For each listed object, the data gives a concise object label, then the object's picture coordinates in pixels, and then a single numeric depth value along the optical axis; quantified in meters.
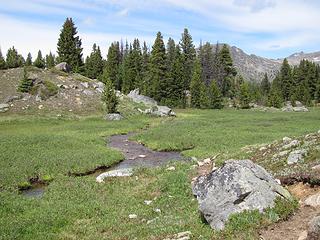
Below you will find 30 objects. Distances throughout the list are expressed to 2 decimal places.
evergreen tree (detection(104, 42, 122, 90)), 128.75
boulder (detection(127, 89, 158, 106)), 95.47
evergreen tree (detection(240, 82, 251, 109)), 106.73
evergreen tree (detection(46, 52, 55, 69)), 128.27
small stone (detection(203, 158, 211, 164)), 28.21
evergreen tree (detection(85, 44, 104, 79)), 129.62
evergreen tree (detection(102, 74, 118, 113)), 72.62
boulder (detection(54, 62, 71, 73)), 95.65
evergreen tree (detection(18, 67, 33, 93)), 77.38
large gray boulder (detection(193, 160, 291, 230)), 13.65
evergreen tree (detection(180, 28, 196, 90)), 131.25
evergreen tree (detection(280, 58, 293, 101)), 144.88
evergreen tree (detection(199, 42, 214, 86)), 132.62
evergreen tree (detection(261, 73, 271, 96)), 171.38
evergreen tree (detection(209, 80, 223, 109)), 104.31
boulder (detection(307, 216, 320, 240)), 10.65
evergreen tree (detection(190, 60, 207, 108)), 104.65
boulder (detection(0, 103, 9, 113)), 68.97
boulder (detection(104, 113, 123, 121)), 68.44
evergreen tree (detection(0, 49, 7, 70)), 94.44
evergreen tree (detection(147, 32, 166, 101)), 106.94
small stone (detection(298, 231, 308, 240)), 11.31
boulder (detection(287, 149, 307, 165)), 20.69
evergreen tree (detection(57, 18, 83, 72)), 103.94
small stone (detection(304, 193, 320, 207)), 13.52
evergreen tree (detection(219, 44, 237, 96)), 132.12
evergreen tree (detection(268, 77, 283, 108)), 120.28
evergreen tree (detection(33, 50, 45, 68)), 97.26
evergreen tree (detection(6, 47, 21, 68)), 101.62
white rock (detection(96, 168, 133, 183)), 26.43
